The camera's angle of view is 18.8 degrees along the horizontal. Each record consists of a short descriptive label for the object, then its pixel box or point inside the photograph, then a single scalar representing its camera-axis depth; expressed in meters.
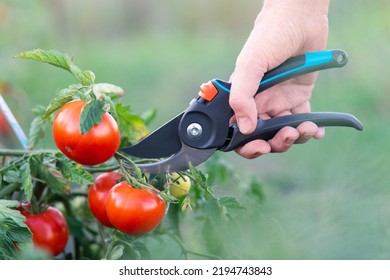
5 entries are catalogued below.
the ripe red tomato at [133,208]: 1.05
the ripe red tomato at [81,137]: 1.03
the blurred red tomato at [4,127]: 1.72
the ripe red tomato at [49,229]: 1.11
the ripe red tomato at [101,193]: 1.10
